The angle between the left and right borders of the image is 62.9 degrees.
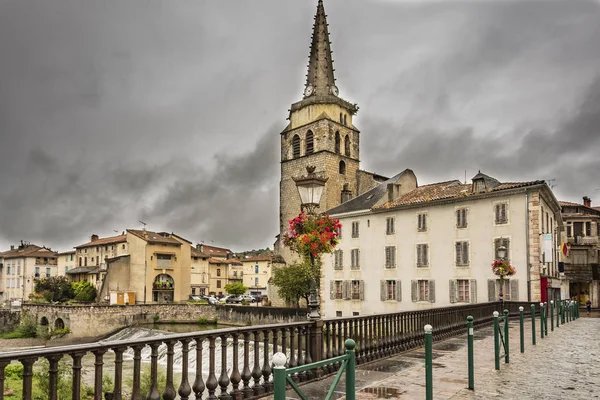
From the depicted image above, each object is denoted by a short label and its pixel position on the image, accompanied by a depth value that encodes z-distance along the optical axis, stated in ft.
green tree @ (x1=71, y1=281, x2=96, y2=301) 195.31
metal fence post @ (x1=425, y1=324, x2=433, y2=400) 20.25
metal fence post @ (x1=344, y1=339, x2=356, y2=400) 13.48
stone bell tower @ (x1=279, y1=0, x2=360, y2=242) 176.65
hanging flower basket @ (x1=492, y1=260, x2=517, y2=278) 81.46
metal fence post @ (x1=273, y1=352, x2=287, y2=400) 10.80
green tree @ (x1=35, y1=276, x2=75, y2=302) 203.51
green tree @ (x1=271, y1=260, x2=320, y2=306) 144.66
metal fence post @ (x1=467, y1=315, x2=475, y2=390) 23.85
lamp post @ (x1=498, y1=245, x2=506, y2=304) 77.42
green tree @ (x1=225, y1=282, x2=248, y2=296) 246.06
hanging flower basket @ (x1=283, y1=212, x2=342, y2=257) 30.60
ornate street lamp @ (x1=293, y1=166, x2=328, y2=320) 30.12
